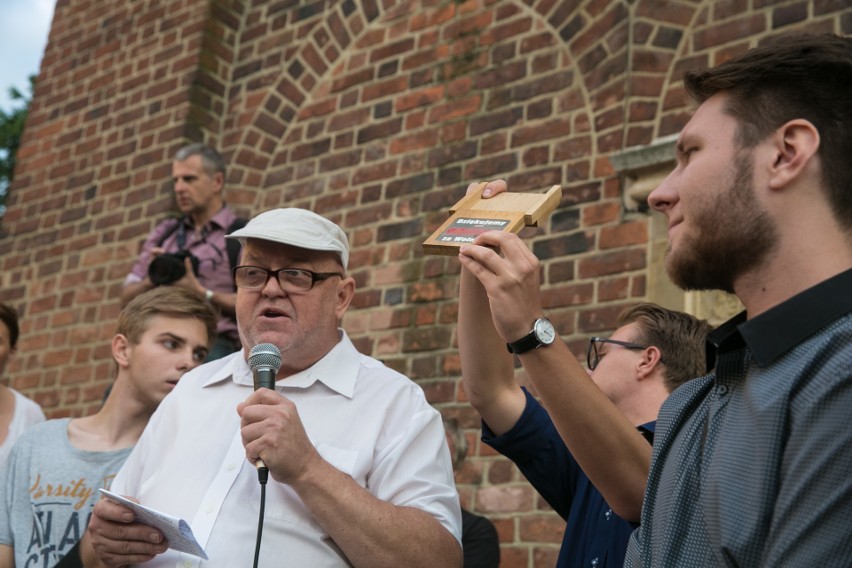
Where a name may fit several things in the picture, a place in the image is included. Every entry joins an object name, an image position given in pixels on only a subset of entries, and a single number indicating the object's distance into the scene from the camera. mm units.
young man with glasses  1771
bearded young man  1232
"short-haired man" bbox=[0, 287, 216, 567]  2861
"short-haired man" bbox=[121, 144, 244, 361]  4176
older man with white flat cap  2070
